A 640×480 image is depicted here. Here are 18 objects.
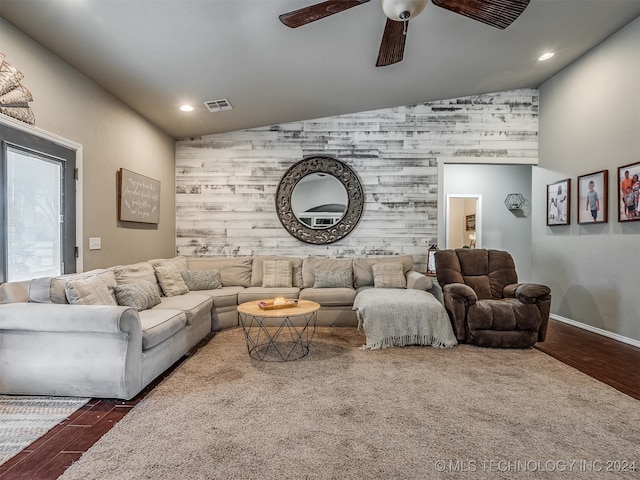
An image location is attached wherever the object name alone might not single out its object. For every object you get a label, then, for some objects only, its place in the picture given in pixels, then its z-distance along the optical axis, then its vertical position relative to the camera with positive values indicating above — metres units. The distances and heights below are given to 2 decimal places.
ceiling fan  1.95 +1.46
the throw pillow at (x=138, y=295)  2.96 -0.52
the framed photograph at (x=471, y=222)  7.34 +0.40
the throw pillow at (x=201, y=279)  4.29 -0.53
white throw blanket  3.30 -0.84
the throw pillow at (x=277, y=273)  4.55 -0.47
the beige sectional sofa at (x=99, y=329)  2.23 -0.68
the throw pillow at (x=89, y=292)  2.46 -0.41
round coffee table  2.96 -1.07
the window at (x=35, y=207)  2.48 +0.26
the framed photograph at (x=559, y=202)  4.41 +0.52
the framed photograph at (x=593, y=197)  3.86 +0.53
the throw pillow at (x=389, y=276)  4.36 -0.48
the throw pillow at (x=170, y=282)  3.81 -0.51
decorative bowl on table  3.01 -0.60
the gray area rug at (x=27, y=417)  1.78 -1.10
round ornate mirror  5.05 +0.60
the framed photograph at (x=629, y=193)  3.45 +0.51
